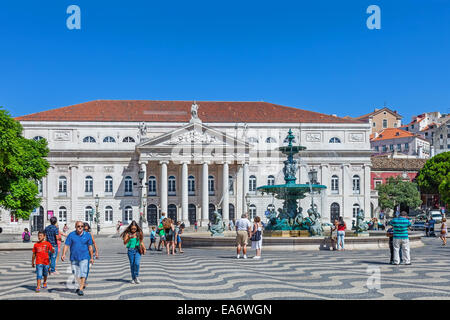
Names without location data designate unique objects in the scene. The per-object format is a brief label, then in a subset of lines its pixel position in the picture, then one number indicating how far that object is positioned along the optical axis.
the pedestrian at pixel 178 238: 22.34
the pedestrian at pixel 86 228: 13.26
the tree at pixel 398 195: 69.06
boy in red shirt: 11.55
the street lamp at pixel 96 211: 54.39
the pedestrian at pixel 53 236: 14.59
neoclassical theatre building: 58.12
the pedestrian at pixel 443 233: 26.92
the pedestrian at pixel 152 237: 25.59
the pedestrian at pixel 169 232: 21.48
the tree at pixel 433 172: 71.31
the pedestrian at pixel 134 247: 12.27
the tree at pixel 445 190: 52.25
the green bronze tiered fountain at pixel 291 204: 25.41
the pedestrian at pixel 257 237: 18.31
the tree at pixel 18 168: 29.60
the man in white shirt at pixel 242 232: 18.48
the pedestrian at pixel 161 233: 23.55
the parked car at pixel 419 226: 46.93
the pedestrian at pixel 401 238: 15.79
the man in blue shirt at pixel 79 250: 11.15
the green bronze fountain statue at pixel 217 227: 26.81
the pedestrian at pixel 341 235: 21.85
